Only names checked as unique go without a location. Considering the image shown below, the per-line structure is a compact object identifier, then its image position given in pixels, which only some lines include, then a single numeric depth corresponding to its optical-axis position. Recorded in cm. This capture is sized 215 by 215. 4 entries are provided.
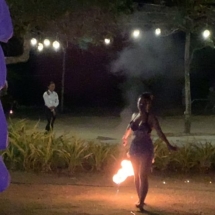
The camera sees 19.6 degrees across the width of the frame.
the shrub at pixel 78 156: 1140
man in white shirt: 1753
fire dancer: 813
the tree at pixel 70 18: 950
